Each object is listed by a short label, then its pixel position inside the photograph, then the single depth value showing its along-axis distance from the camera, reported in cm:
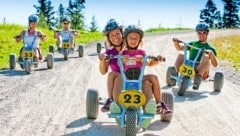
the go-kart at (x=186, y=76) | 833
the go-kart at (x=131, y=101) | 522
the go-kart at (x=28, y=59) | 1068
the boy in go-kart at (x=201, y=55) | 868
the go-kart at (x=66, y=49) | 1369
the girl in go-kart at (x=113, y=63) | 574
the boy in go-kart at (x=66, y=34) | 1433
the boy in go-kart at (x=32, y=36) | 1142
